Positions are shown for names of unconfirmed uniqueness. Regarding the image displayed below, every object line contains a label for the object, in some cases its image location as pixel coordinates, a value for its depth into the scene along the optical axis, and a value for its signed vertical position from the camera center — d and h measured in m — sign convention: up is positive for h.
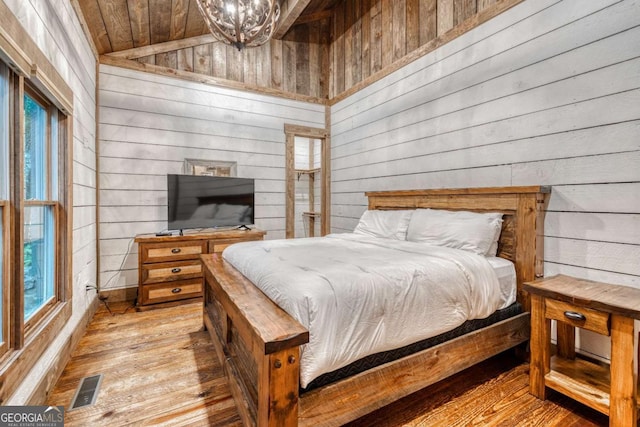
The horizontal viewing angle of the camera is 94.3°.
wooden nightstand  1.39 -0.70
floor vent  1.63 -1.06
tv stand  3.02 -0.59
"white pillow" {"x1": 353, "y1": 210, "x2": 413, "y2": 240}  2.84 -0.14
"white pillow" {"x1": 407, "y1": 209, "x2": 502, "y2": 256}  2.18 -0.16
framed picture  3.68 +0.54
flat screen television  3.32 +0.10
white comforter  1.25 -0.41
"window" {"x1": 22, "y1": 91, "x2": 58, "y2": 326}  1.67 +0.01
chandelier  1.99 +1.32
